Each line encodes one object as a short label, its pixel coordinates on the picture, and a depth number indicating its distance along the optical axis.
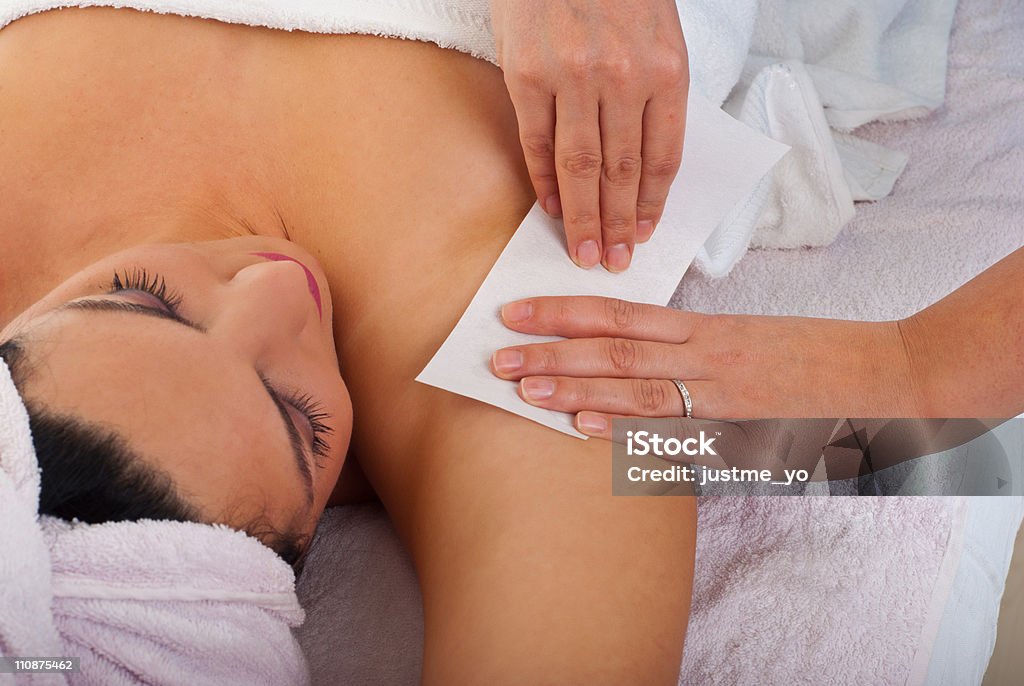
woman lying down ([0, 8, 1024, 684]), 0.67
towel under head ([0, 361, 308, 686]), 0.60
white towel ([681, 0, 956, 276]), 1.20
